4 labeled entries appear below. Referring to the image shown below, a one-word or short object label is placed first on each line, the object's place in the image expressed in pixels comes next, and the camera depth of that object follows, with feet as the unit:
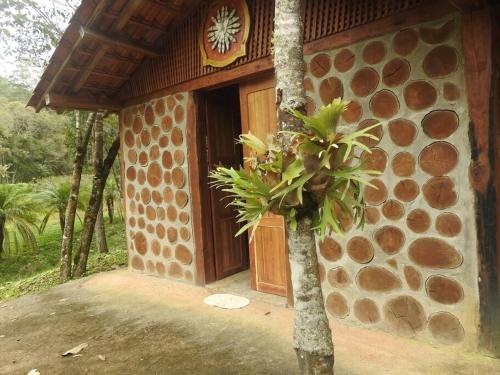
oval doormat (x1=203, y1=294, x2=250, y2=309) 12.21
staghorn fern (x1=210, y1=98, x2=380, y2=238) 5.07
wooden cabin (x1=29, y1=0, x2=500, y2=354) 8.04
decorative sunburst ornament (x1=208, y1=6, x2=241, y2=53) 12.43
